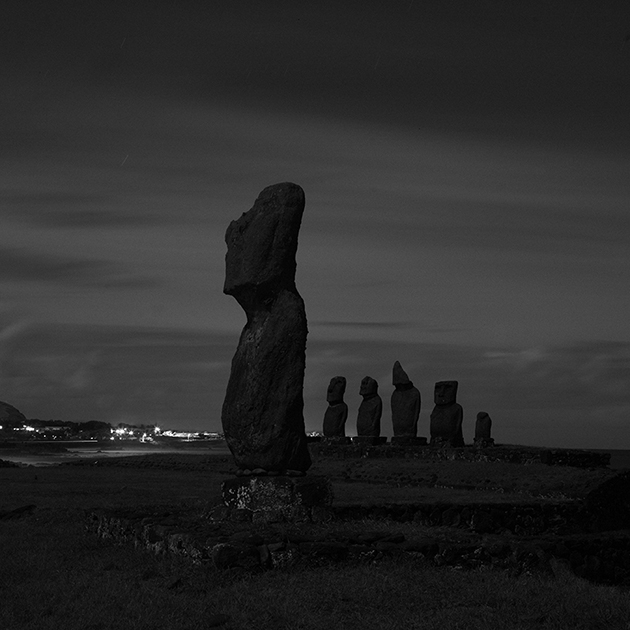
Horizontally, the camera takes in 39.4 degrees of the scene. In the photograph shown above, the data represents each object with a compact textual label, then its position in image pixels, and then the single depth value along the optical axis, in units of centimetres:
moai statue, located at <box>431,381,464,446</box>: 3550
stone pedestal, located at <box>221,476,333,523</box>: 1313
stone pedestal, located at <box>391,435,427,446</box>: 3678
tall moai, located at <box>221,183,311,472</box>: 1366
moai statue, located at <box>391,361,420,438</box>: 3734
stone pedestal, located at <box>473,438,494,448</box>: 3802
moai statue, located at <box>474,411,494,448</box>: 4022
